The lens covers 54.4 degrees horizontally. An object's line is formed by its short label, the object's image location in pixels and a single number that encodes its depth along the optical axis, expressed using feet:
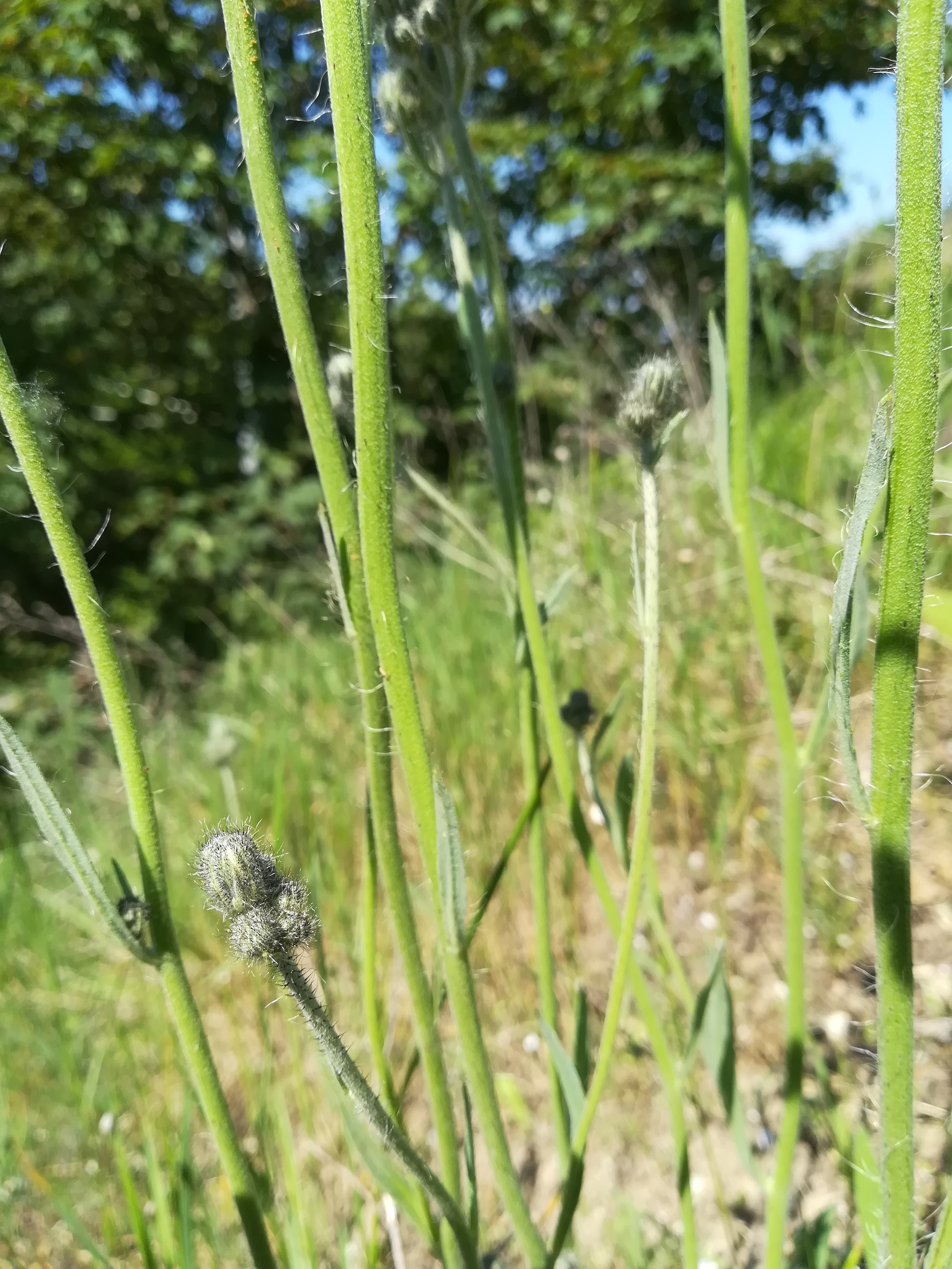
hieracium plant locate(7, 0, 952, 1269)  0.25
